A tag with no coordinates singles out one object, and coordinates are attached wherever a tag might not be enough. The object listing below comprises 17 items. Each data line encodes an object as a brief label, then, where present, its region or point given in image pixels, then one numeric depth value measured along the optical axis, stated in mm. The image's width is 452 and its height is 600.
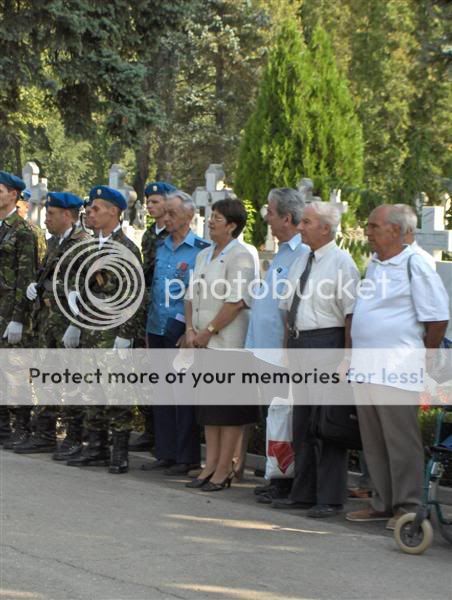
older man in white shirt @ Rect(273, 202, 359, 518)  8242
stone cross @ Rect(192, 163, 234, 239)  22208
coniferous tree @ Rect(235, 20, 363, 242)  30656
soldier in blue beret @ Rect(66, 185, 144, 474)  9719
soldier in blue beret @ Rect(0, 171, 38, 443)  10641
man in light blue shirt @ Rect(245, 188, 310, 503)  8727
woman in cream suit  9109
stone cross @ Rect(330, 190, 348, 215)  26312
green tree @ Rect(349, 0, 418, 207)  45500
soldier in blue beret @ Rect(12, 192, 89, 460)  10039
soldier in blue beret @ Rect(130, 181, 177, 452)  10305
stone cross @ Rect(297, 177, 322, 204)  24497
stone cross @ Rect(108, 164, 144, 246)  22697
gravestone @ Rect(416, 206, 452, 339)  13438
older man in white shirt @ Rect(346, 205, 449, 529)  7637
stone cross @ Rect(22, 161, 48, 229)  23872
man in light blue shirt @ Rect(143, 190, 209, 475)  9734
